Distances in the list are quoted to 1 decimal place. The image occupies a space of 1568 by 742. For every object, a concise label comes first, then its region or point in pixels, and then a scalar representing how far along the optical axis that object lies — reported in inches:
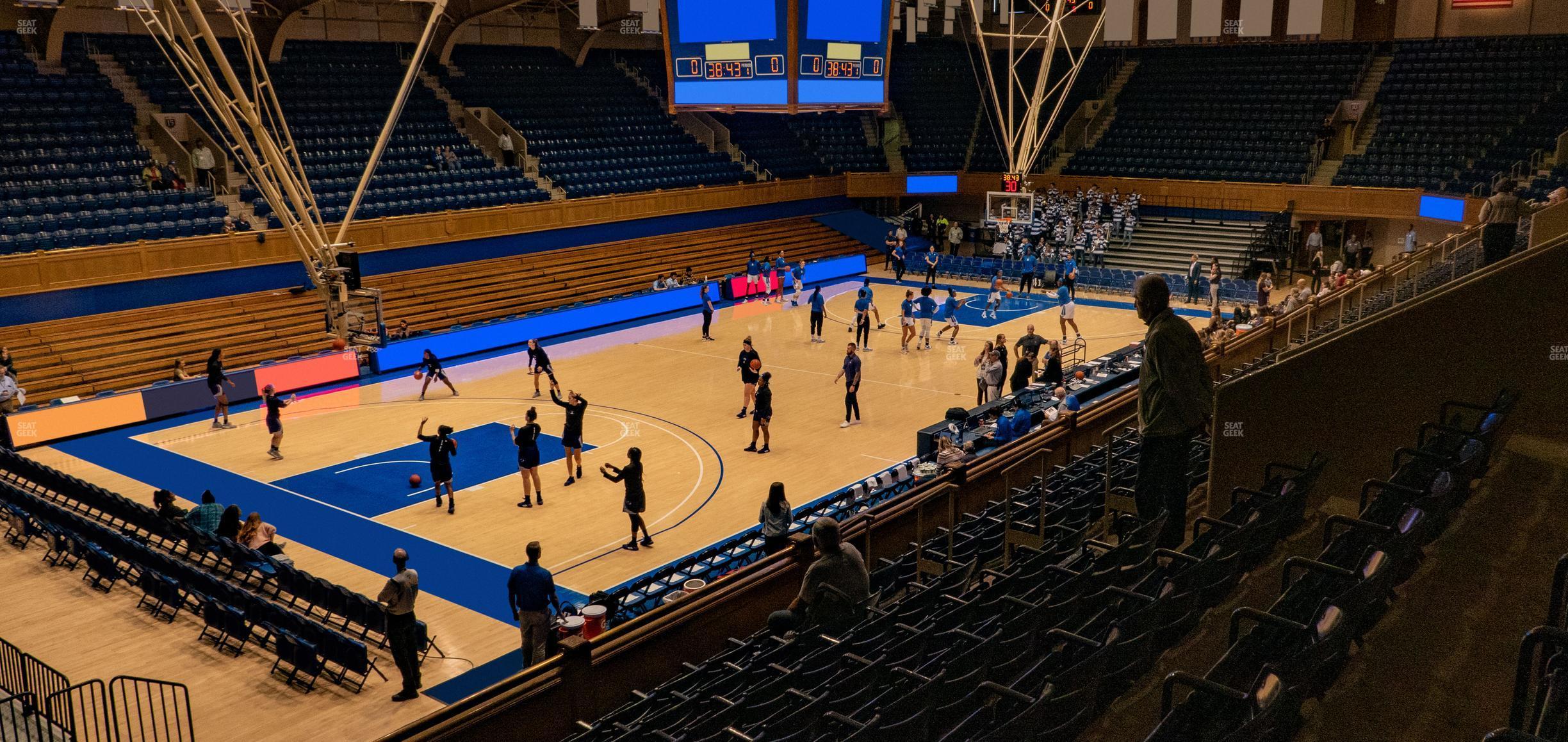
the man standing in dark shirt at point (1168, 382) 278.4
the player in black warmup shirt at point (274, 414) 759.7
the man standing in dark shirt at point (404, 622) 430.3
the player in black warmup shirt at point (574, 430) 682.2
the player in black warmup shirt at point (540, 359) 883.4
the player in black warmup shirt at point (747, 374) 819.4
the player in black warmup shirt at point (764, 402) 744.3
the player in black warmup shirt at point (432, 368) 899.4
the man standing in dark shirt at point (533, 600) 435.8
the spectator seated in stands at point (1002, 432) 622.5
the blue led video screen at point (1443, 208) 1252.5
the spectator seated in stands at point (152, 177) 1052.5
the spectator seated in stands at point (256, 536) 546.6
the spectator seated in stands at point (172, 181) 1074.7
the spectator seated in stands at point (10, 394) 802.2
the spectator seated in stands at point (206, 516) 569.3
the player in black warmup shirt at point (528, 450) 639.8
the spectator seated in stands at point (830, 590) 314.5
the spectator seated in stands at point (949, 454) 581.9
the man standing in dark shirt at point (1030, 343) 824.3
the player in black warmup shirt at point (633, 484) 581.9
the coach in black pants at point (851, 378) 819.4
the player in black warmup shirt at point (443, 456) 645.3
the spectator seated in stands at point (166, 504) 571.8
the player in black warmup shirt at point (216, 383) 855.7
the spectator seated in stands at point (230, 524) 557.0
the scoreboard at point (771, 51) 1058.7
